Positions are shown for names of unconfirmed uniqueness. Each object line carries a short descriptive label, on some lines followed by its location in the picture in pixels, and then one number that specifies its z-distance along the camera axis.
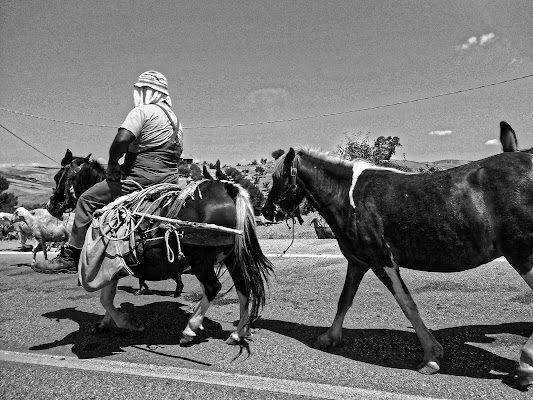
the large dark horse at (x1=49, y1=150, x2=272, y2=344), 4.25
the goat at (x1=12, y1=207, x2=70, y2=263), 11.79
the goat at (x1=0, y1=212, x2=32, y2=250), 13.42
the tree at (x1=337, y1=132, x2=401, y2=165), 31.86
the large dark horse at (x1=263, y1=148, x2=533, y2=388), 3.21
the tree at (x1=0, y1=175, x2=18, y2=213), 42.89
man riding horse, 4.50
